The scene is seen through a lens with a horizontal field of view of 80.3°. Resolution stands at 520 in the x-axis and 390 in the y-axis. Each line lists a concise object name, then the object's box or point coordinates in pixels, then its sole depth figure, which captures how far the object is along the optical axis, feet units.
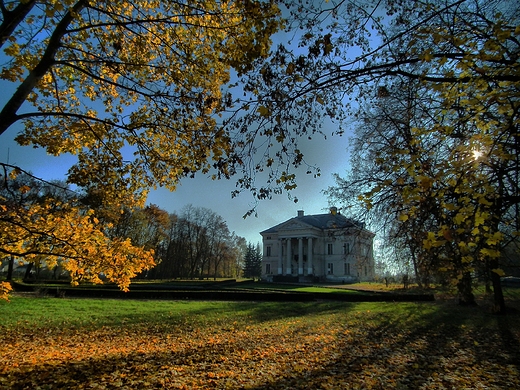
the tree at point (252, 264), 246.47
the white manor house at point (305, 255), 182.09
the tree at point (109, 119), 17.28
